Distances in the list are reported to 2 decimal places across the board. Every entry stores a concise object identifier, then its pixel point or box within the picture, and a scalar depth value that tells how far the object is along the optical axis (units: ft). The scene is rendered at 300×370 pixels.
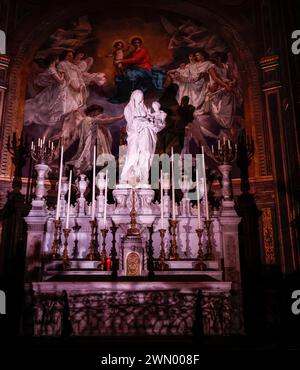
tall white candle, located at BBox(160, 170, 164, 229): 25.89
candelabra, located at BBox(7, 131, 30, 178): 31.44
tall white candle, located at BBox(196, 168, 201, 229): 25.58
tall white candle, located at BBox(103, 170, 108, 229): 26.76
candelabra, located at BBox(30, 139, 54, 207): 28.30
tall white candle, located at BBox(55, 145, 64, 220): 26.57
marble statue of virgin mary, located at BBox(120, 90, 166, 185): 30.42
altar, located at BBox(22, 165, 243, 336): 22.11
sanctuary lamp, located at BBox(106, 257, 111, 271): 25.45
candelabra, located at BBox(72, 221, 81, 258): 28.76
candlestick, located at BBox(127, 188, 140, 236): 25.55
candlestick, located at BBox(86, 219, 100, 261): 26.25
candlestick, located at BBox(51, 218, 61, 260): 26.43
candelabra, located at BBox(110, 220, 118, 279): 26.37
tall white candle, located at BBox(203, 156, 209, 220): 26.27
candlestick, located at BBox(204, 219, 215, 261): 25.82
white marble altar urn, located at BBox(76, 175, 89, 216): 29.60
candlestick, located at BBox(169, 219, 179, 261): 26.00
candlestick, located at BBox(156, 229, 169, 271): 25.30
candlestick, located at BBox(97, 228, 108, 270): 25.36
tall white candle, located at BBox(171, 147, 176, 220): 26.43
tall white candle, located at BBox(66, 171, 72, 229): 26.35
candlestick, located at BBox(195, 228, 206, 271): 25.14
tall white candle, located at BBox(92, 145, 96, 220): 26.49
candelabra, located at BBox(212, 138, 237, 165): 30.14
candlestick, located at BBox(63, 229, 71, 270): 25.36
